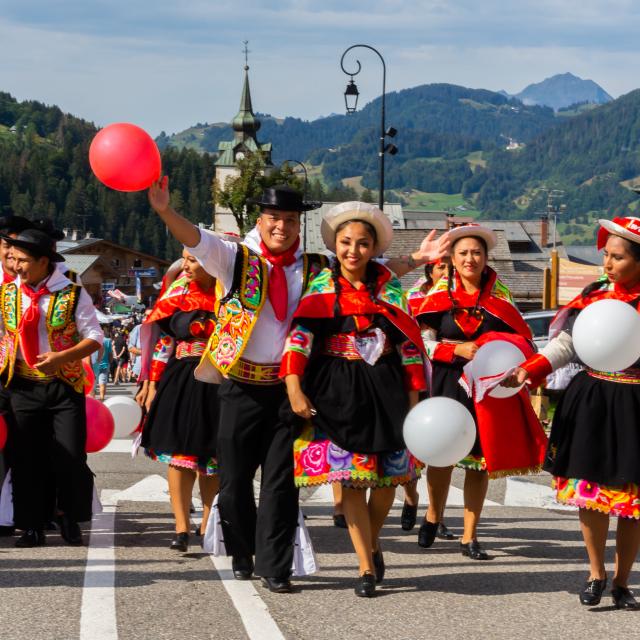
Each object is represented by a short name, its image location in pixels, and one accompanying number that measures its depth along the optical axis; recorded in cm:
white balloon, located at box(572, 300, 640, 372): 583
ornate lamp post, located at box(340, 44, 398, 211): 2708
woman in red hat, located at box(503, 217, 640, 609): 606
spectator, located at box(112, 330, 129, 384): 3619
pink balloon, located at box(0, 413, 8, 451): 777
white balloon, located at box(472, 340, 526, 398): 685
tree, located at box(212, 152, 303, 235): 6038
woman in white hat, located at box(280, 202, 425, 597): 636
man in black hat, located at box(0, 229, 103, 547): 801
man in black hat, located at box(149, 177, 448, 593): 658
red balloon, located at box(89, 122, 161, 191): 590
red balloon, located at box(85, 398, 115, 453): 884
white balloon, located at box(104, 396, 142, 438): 991
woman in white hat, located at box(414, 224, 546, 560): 759
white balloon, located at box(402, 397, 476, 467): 620
